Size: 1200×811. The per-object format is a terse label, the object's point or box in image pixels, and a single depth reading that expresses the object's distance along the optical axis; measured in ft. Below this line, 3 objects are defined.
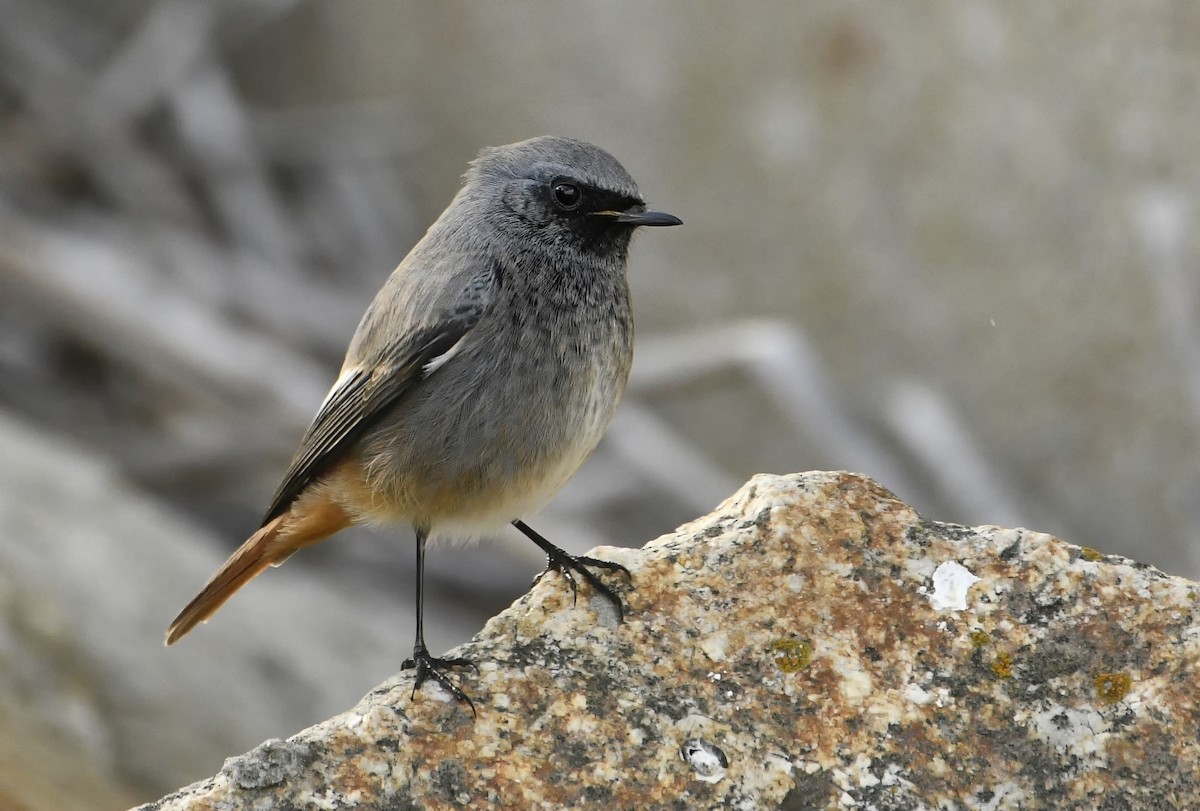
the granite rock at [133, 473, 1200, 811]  17.71
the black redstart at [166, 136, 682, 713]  24.63
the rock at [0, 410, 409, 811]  29.78
